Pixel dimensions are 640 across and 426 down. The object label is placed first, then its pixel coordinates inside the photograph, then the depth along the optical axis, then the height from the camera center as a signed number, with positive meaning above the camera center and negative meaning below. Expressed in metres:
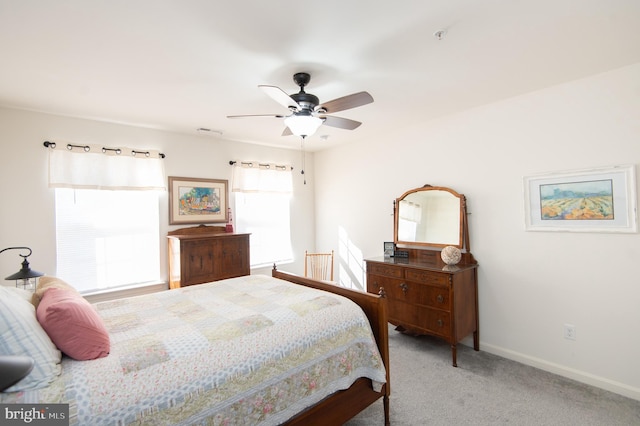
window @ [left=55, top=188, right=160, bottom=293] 3.20 -0.17
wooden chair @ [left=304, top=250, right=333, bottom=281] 4.76 -0.77
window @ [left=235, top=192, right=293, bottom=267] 4.53 -0.09
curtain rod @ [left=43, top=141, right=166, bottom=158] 3.07 +0.80
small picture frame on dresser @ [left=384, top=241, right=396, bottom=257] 3.85 -0.42
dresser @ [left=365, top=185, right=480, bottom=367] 2.96 -0.57
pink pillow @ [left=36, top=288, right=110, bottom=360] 1.40 -0.50
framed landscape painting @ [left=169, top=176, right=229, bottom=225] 3.87 +0.26
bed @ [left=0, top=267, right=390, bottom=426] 1.24 -0.68
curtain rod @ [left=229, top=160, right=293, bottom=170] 4.36 +0.81
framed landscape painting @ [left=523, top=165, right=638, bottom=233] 2.39 +0.09
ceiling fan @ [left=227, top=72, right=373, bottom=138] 2.13 +0.81
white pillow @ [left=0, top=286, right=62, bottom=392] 1.20 -0.49
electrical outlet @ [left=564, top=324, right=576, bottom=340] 2.65 -1.05
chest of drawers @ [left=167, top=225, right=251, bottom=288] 3.50 -0.43
